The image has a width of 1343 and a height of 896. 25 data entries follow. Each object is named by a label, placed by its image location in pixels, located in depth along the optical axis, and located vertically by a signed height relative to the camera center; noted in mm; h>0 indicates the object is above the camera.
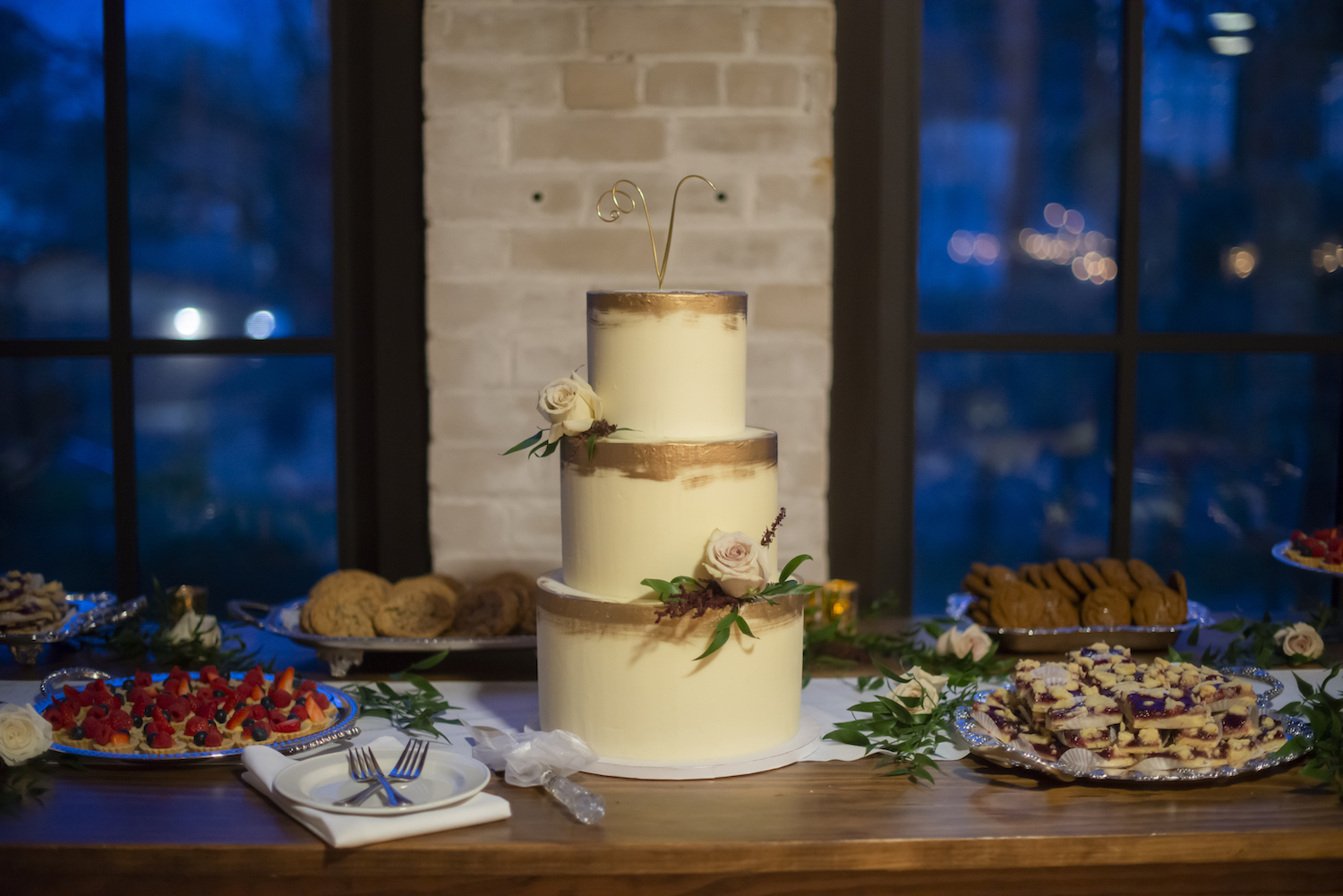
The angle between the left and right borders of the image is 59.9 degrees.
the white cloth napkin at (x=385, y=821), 1130 -447
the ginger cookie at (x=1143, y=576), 1889 -338
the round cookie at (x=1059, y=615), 1840 -390
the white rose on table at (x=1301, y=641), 1770 -417
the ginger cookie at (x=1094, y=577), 1887 -339
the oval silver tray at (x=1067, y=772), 1236 -430
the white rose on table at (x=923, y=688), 1457 -402
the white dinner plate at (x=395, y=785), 1187 -440
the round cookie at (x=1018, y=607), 1827 -376
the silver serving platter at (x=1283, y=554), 1937 -320
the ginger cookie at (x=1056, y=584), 1888 -350
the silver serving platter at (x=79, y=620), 1790 -399
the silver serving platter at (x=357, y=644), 1723 -407
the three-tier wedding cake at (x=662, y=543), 1302 -196
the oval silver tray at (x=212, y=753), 1314 -431
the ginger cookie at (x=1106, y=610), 1837 -381
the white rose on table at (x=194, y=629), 1845 -409
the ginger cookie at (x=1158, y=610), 1832 -381
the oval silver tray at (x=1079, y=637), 1805 -421
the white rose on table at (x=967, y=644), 1722 -408
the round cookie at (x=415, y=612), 1791 -376
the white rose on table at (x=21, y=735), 1303 -408
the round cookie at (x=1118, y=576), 1879 -338
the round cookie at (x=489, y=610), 1792 -375
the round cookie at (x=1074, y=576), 1888 -339
